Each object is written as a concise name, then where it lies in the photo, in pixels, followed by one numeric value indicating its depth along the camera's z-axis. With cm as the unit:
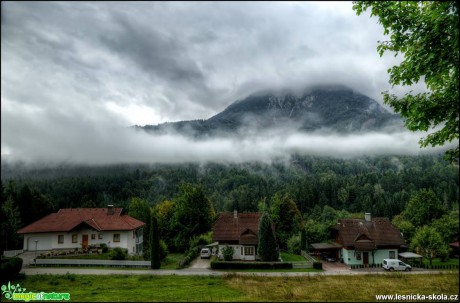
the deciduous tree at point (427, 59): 830
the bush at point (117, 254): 3867
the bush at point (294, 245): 5559
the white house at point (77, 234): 4572
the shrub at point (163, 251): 4188
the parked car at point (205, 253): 4597
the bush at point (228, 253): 4275
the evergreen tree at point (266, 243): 4059
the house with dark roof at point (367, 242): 4484
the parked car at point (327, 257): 4685
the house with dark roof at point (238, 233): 4469
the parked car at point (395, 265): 3844
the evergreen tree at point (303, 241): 5413
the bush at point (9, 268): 2643
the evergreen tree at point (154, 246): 3638
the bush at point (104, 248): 4272
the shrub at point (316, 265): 3778
